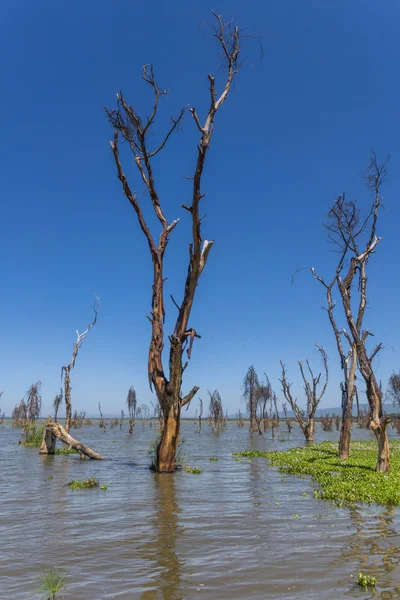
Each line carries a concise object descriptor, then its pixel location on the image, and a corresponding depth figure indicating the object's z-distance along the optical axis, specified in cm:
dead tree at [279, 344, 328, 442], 3666
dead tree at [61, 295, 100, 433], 2812
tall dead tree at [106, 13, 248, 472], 1594
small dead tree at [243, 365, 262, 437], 5102
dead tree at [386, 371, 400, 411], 6092
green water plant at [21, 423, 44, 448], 2972
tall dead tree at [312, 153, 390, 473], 1559
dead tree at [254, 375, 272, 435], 6138
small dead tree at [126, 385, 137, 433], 7362
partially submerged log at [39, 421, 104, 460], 2191
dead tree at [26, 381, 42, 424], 5772
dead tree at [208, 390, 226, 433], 6789
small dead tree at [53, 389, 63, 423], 6133
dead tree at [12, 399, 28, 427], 7438
